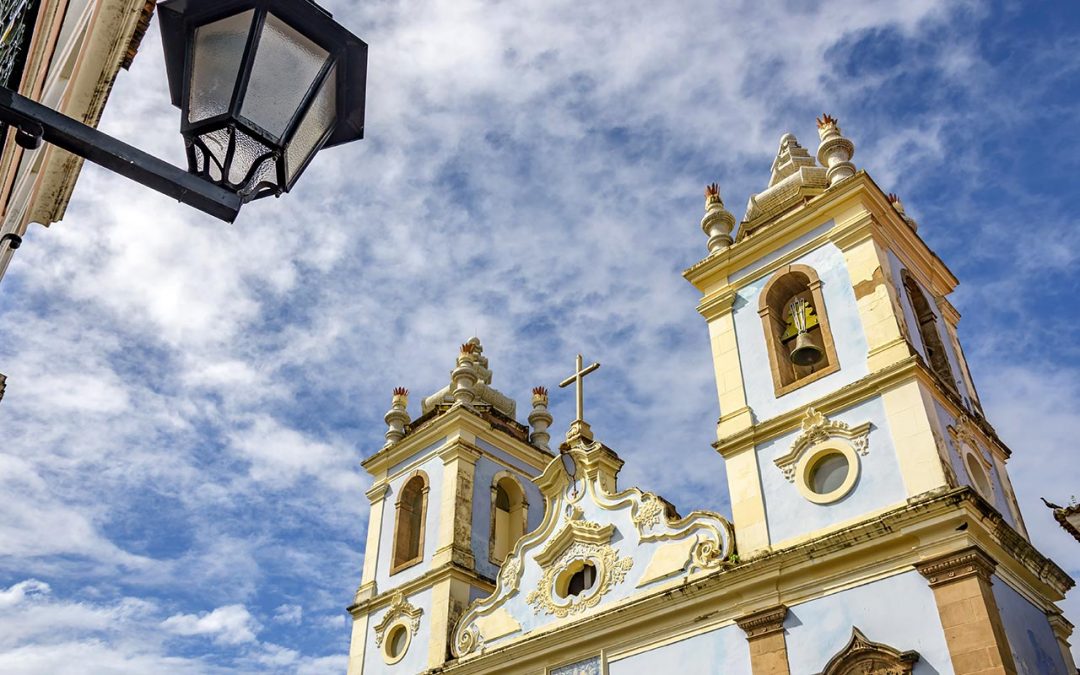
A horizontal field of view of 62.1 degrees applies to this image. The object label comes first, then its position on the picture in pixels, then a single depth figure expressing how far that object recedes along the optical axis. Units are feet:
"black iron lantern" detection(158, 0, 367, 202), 8.17
